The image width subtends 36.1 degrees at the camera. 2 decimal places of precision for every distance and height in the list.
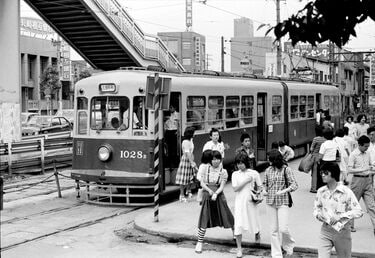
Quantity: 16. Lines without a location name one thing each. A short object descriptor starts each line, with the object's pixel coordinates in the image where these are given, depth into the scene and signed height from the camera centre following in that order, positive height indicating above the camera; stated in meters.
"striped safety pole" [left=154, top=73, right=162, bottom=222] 10.26 -0.83
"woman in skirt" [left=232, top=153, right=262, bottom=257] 8.14 -1.30
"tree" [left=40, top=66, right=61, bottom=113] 48.41 +2.29
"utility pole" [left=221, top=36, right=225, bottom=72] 46.36 +4.40
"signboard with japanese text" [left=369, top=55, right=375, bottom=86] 43.44 +2.46
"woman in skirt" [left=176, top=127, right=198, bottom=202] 12.26 -1.29
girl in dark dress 8.36 -1.44
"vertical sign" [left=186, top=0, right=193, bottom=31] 81.48 +12.87
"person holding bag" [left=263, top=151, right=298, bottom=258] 7.80 -1.23
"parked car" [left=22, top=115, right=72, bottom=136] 27.70 -0.98
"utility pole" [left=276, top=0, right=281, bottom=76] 31.00 +2.86
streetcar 12.06 -0.44
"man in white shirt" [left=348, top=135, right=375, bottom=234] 8.95 -1.06
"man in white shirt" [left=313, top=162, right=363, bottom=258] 6.11 -1.14
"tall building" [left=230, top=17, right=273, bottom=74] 85.09 +8.87
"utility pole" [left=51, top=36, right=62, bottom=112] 49.94 +4.79
